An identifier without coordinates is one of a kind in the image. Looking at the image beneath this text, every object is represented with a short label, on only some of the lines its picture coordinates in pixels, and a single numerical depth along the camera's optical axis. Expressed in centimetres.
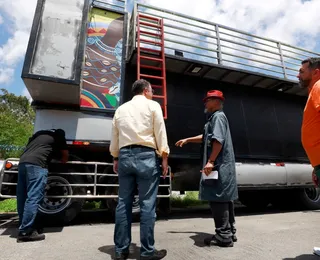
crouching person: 292
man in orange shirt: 203
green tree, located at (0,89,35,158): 1626
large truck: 379
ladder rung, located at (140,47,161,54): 514
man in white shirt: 227
